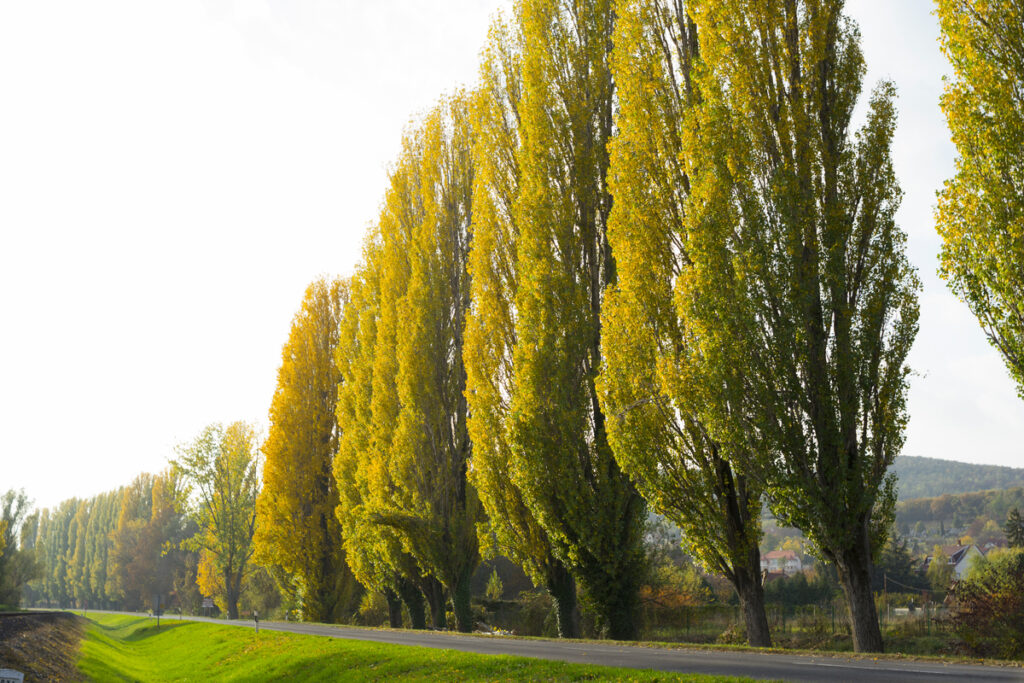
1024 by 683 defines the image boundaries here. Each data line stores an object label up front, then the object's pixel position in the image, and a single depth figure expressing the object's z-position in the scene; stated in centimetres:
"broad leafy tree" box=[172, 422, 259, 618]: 5469
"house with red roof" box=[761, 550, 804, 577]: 12161
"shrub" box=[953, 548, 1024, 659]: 2023
